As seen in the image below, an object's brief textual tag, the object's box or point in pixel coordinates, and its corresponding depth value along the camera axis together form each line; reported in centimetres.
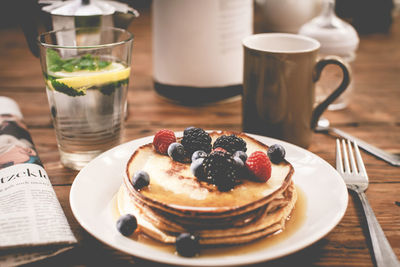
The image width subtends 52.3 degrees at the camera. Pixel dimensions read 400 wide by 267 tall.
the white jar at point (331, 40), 119
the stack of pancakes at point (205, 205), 62
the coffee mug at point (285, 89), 95
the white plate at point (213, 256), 55
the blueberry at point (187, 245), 58
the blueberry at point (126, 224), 63
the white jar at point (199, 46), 116
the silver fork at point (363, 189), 62
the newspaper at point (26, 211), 60
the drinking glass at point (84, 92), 87
